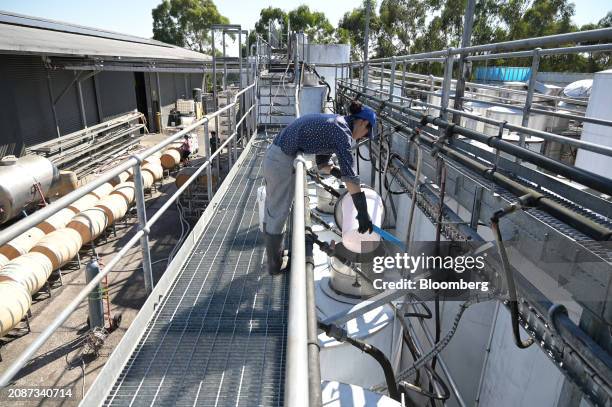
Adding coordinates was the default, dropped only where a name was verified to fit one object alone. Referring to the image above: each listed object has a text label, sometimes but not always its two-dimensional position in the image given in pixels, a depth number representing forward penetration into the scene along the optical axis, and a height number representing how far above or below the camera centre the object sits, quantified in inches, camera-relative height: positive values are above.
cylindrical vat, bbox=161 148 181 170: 605.3 -120.8
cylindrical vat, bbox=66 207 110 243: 357.1 -129.1
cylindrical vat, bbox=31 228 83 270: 312.3 -130.6
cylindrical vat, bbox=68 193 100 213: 400.3 -126.7
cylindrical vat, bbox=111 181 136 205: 434.3 -121.4
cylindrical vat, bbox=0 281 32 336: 241.3 -136.0
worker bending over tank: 129.9 -25.4
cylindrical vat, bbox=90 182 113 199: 432.5 -122.6
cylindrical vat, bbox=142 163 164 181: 528.3 -121.8
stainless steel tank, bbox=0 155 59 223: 369.5 -100.9
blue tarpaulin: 1047.6 +13.0
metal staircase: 453.7 -25.2
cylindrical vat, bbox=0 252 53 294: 275.0 -131.7
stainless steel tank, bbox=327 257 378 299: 196.7 -95.2
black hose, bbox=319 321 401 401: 98.7 -83.8
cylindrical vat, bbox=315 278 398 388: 169.0 -109.2
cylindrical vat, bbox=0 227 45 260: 309.9 -129.3
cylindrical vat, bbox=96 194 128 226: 397.1 -126.6
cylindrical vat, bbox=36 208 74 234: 351.6 -127.0
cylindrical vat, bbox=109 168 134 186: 484.4 -121.9
